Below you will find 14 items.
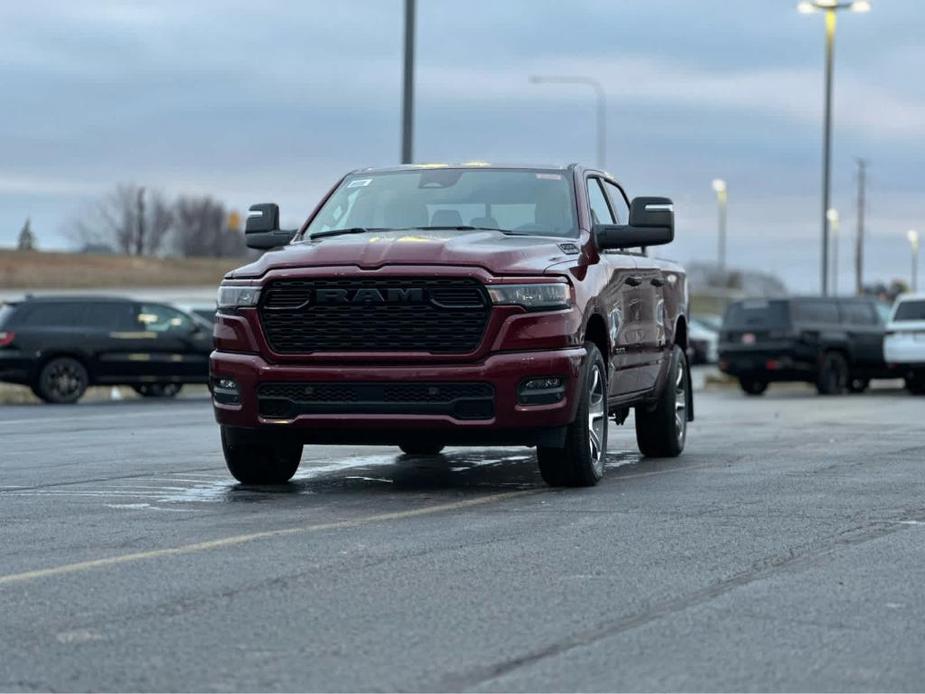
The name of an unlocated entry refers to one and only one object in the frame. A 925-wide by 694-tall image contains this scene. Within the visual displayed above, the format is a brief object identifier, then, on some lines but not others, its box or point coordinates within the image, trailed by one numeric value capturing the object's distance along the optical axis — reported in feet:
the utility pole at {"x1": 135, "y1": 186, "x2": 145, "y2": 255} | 346.95
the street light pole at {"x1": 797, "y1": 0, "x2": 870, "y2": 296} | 140.87
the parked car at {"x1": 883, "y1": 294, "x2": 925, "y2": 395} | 104.47
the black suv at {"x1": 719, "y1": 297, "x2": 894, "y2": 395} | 104.53
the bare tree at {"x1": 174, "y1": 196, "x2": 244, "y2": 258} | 375.25
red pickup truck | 33.12
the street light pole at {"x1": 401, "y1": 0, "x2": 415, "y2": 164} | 87.86
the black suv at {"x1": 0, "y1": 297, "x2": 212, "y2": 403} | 88.22
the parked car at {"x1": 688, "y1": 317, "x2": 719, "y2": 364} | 161.07
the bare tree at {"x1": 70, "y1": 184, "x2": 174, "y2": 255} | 348.79
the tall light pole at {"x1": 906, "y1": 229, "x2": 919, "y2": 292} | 378.12
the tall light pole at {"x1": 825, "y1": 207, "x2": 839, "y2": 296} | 340.18
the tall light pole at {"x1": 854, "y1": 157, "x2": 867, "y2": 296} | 345.10
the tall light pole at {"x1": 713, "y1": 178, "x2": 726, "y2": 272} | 266.36
